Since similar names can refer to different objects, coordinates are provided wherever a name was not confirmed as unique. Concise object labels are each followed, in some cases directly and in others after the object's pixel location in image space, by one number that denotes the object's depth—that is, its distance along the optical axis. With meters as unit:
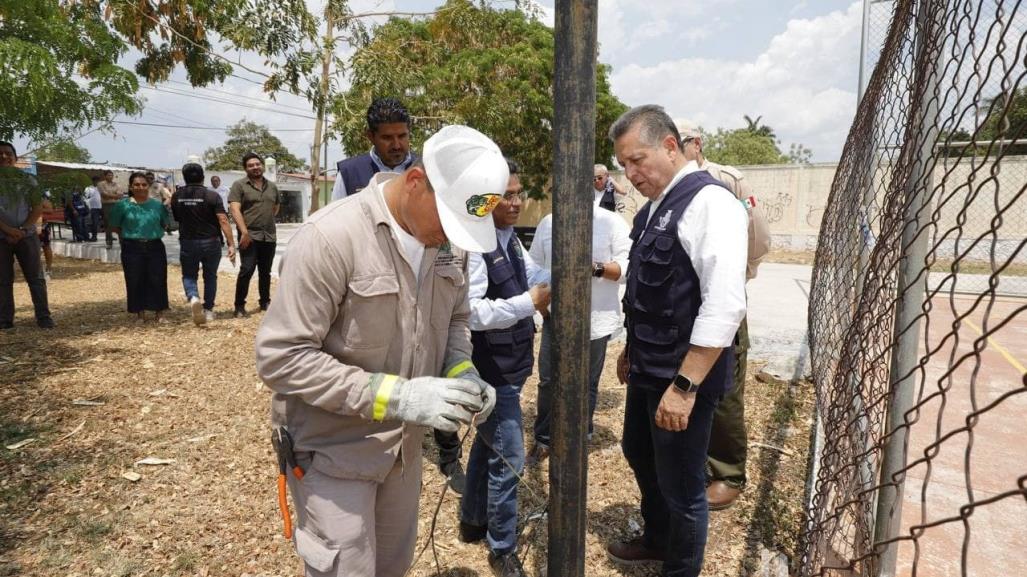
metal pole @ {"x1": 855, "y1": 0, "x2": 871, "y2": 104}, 4.24
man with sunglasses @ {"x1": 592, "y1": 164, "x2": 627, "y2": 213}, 6.33
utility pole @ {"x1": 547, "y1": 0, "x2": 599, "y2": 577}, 1.27
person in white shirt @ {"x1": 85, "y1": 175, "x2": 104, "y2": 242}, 17.23
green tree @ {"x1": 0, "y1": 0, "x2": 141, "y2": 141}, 4.95
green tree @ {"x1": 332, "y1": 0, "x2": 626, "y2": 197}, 9.49
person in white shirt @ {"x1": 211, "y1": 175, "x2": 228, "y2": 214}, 14.70
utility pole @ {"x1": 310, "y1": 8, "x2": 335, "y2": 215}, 9.57
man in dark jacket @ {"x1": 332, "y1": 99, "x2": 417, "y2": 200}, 3.70
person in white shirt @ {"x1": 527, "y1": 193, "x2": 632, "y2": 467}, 3.74
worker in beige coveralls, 1.63
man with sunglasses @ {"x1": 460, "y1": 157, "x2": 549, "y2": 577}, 2.68
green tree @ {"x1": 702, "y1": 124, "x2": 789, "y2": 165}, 42.06
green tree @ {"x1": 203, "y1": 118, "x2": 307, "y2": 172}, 56.28
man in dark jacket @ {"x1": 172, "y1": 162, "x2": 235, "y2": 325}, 6.64
